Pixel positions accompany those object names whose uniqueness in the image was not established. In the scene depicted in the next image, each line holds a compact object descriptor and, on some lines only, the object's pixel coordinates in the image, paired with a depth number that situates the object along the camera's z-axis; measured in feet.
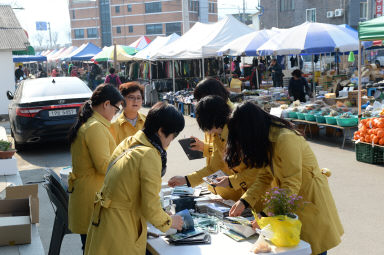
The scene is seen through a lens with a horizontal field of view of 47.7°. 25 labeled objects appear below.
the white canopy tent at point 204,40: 51.03
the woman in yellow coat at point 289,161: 9.13
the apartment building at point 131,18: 275.80
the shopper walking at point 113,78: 59.47
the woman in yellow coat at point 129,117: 15.05
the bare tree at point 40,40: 428.48
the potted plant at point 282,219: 8.55
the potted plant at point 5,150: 22.89
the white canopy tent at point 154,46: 64.55
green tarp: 26.63
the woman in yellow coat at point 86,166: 10.98
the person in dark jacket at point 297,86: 42.84
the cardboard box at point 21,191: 16.49
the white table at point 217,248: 8.63
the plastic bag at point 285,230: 8.54
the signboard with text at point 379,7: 95.45
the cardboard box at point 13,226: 13.88
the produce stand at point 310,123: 32.32
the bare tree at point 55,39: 437.42
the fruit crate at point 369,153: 26.30
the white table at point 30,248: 13.94
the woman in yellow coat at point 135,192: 8.13
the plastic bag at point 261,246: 8.64
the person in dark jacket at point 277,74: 66.44
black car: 31.40
